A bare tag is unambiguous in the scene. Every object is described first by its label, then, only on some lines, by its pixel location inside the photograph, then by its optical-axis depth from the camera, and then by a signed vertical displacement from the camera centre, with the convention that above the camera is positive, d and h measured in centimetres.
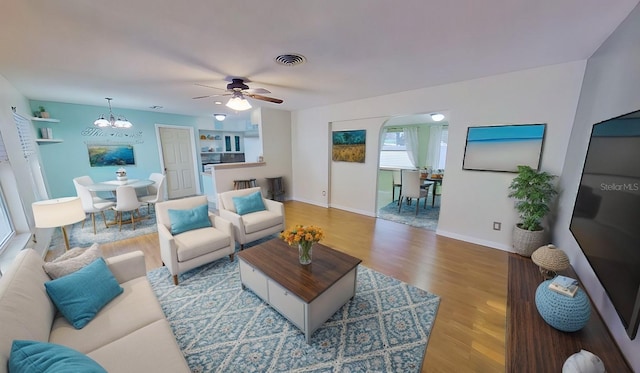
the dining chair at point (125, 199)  370 -85
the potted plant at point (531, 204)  257 -65
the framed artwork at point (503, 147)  274 +3
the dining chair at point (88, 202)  368 -88
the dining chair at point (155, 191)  428 -86
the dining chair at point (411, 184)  452 -73
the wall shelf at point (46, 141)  402 +16
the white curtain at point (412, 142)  680 +22
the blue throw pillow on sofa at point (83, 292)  131 -89
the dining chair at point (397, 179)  541 -80
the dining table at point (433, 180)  495 -70
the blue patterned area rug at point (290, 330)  152 -145
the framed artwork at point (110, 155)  493 -13
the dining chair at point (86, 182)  391 -61
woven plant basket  263 -110
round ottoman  119 -88
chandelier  424 +52
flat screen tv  95 -34
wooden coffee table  167 -105
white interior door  598 -29
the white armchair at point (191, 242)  228 -101
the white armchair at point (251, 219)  294 -97
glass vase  192 -90
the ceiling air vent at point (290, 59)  223 +94
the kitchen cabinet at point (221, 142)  727 +27
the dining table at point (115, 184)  392 -67
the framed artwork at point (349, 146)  456 +7
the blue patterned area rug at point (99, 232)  333 -138
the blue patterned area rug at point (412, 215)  413 -137
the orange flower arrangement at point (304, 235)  185 -73
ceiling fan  276 +73
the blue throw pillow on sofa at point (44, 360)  80 -79
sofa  105 -103
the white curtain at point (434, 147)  647 +7
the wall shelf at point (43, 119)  381 +53
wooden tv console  107 -102
